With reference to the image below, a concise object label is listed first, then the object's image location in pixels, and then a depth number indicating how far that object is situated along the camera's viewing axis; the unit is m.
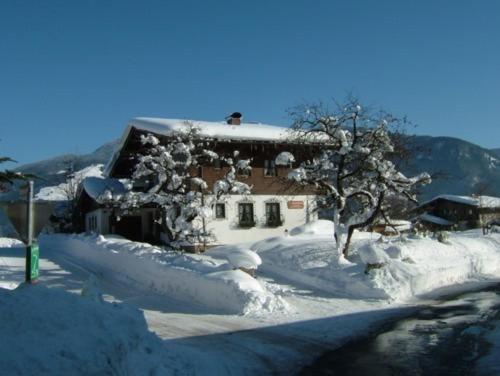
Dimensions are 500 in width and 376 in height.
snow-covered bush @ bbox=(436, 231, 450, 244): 24.20
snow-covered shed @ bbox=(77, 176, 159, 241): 34.47
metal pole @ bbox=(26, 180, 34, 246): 7.96
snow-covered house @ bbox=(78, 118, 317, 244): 31.67
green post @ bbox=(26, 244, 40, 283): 8.22
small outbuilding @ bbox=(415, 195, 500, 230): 67.88
